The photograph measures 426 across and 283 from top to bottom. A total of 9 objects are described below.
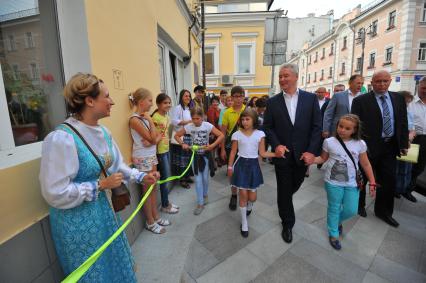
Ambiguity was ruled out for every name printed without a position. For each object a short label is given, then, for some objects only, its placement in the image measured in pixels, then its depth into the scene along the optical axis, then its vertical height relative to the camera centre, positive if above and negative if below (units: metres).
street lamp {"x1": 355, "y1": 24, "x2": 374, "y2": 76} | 23.42 +6.87
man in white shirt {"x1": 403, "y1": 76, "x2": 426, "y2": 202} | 3.58 -0.53
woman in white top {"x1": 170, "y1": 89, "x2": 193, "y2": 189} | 3.89 -0.51
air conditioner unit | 13.76 +1.12
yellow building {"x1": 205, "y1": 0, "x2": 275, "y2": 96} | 13.08 +3.01
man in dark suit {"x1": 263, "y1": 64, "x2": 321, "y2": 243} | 2.55 -0.43
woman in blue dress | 1.20 -0.47
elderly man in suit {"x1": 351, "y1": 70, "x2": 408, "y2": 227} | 2.92 -0.44
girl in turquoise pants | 2.51 -0.86
